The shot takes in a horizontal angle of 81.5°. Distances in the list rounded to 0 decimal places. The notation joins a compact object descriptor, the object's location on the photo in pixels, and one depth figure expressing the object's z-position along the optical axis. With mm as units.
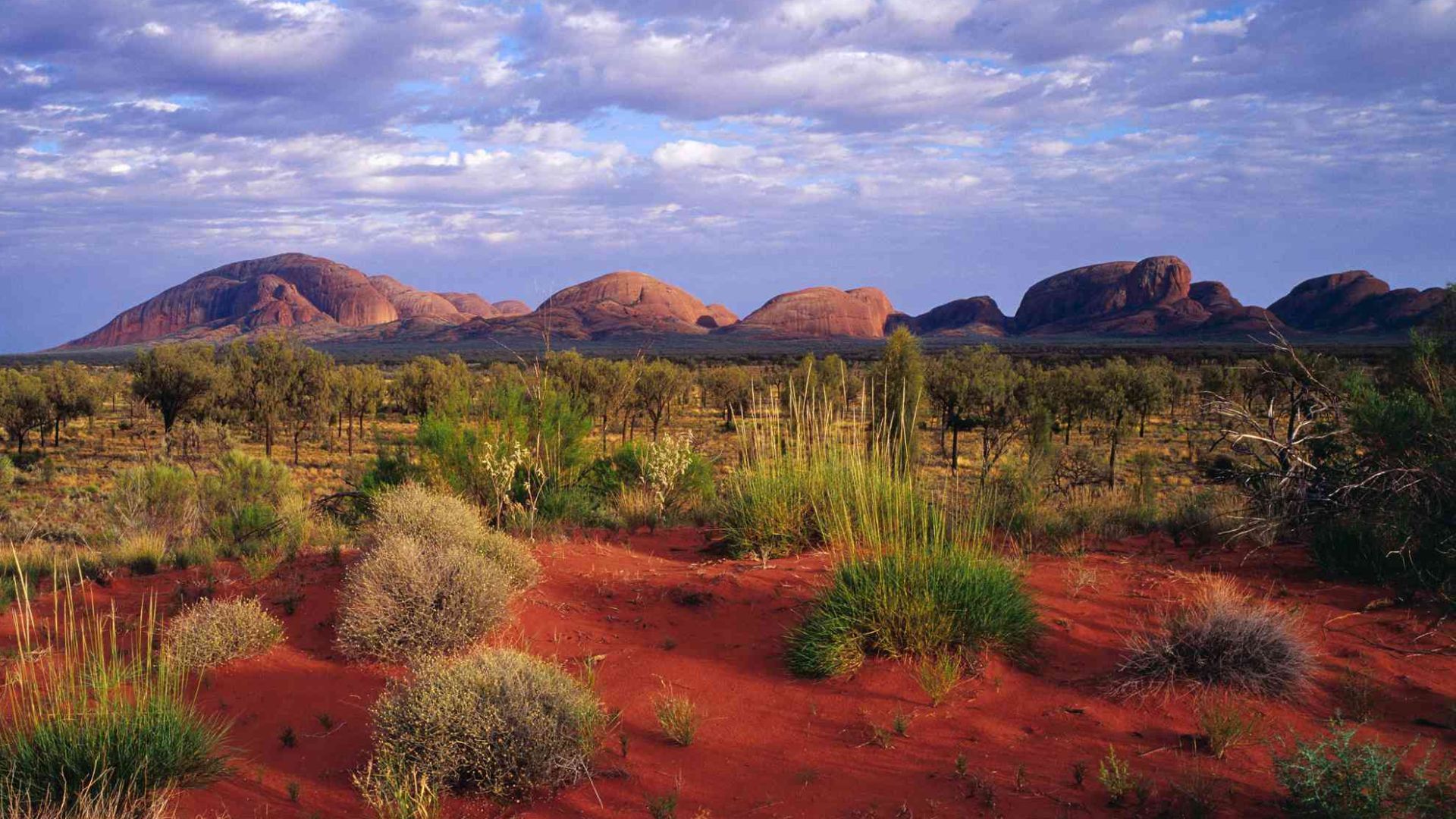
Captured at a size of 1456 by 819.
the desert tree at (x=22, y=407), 31859
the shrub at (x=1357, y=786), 3348
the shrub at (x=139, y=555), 7988
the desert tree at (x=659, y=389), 38188
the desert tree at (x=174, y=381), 32969
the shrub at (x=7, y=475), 22161
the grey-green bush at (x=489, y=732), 4062
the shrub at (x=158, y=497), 12425
